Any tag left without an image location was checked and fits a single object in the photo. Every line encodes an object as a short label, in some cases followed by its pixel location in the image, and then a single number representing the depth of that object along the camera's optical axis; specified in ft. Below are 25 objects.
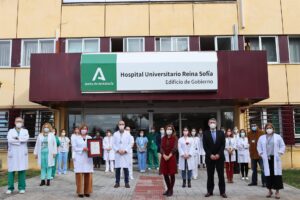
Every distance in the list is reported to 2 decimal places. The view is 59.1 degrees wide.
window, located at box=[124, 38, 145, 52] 44.57
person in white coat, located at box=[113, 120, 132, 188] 27.44
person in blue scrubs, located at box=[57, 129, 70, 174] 36.85
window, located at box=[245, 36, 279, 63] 44.42
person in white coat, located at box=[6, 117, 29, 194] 24.79
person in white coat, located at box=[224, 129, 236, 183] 30.77
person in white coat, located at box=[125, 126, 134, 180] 33.17
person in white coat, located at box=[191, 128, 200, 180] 31.97
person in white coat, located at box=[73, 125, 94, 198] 23.62
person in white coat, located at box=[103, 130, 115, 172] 38.15
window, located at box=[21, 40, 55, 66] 44.98
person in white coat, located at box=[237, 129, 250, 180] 31.86
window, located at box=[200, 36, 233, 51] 44.68
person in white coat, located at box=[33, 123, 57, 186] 28.82
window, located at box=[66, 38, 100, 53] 44.70
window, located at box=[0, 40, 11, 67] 44.76
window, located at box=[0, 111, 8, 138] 43.53
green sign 36.72
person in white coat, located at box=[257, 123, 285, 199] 23.55
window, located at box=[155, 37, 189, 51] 44.54
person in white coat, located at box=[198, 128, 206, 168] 39.41
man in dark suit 23.83
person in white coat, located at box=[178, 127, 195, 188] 28.32
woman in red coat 24.48
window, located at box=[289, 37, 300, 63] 44.50
